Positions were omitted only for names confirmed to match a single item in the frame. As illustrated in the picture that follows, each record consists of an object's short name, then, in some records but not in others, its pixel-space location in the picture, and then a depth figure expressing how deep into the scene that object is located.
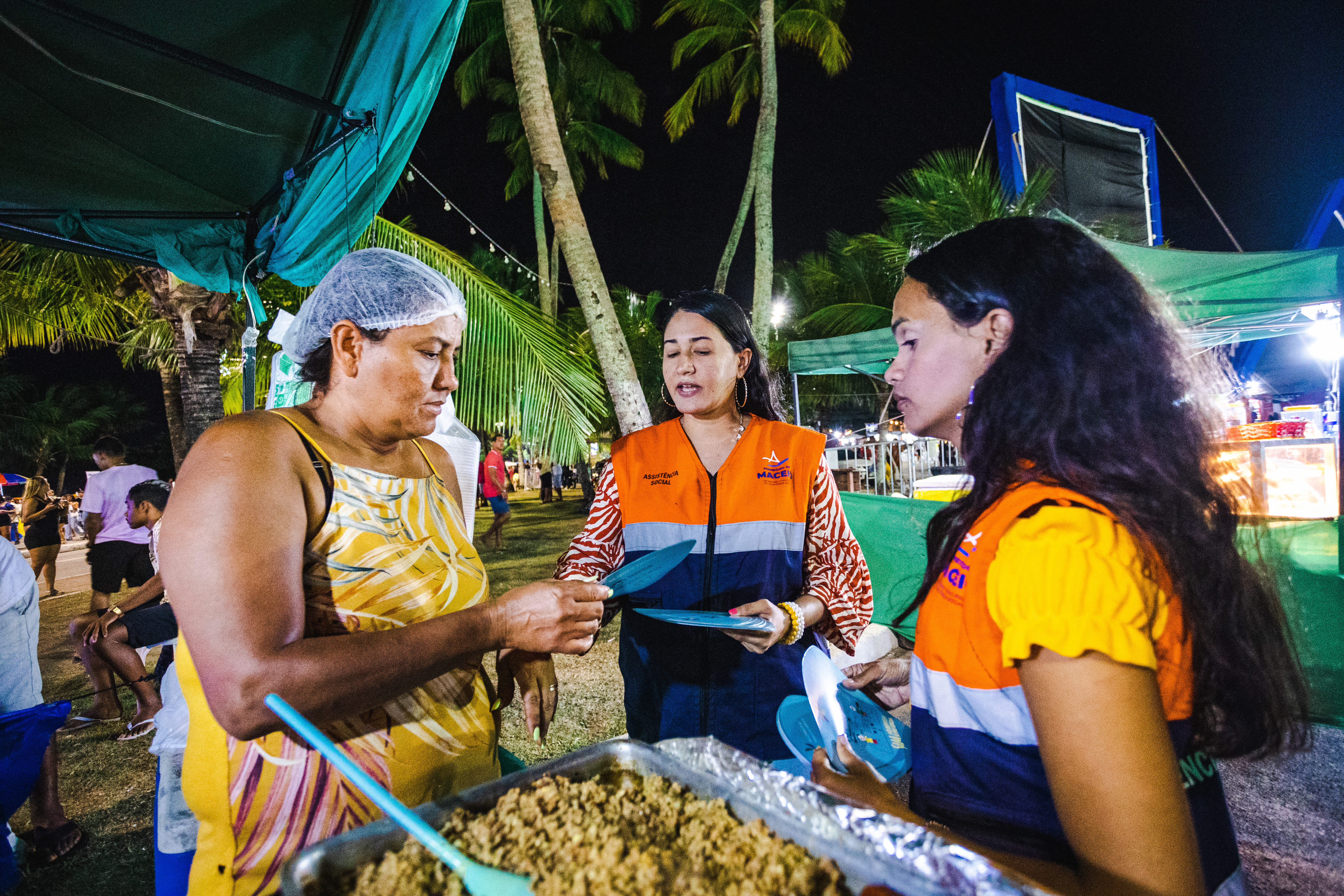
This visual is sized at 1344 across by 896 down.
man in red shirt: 13.58
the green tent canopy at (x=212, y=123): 2.34
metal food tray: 0.79
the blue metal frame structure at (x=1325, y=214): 11.54
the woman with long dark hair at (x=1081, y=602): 0.85
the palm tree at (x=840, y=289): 18.70
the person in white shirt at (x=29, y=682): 3.19
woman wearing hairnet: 1.13
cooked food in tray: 0.84
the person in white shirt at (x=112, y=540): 6.68
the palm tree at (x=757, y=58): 10.45
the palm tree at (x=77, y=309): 7.42
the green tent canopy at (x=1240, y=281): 4.86
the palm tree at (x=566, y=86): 15.88
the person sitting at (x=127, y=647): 4.64
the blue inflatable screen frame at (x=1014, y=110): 10.65
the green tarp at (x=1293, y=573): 3.90
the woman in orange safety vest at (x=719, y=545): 2.08
